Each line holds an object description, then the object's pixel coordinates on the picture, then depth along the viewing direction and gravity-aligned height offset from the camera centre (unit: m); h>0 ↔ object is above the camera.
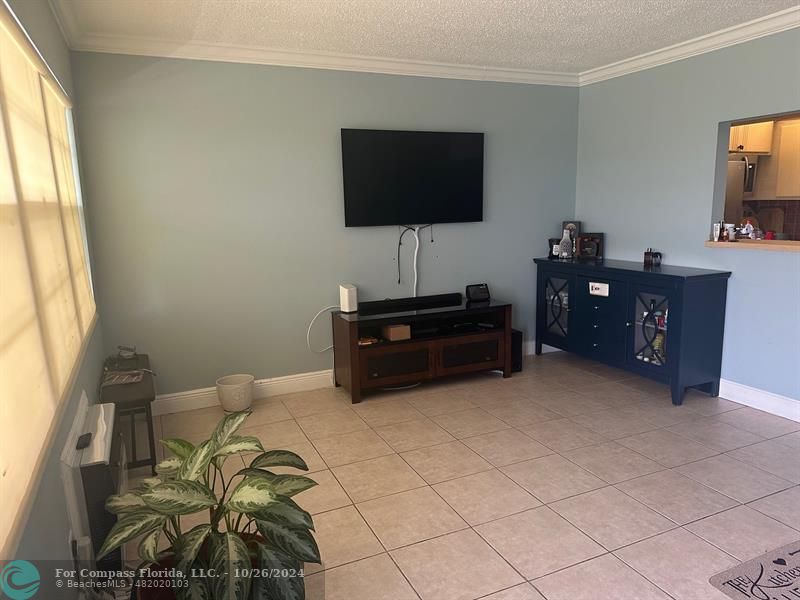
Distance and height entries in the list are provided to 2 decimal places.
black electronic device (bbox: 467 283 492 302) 4.36 -0.74
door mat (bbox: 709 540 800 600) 1.89 -1.38
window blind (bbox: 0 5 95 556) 1.28 -0.20
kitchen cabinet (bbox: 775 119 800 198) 4.46 +0.24
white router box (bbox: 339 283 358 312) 3.91 -0.67
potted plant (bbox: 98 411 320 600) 1.32 -0.83
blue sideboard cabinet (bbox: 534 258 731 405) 3.52 -0.86
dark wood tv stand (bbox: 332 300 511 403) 3.80 -1.05
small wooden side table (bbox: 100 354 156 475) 2.73 -0.94
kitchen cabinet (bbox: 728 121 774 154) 4.59 +0.45
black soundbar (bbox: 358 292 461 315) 4.07 -0.78
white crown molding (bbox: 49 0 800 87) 3.17 +0.99
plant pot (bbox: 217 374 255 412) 3.61 -1.24
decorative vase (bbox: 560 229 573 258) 4.63 -0.42
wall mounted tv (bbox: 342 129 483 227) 3.95 +0.19
